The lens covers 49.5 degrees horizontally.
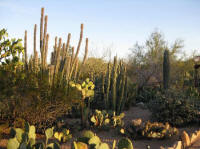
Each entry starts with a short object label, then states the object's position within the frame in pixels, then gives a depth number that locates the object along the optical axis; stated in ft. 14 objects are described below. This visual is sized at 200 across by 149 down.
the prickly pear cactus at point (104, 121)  14.58
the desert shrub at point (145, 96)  28.14
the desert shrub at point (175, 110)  16.88
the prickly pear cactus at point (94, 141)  7.97
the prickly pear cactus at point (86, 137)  8.68
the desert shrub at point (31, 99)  11.44
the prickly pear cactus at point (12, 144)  7.63
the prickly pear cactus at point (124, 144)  8.07
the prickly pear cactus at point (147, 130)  13.15
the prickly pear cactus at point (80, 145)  7.21
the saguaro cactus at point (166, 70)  34.11
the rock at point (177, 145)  8.57
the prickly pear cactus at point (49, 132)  9.78
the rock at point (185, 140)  10.34
